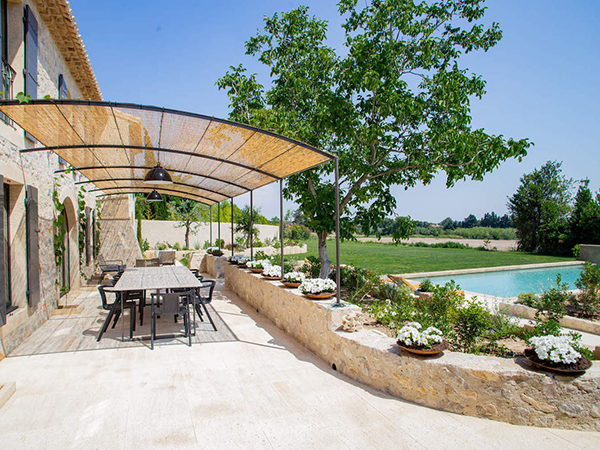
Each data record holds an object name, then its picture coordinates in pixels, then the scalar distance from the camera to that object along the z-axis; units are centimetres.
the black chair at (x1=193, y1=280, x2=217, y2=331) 579
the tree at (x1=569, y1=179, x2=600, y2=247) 2259
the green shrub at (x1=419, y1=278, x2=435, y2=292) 814
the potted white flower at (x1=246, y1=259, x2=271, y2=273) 746
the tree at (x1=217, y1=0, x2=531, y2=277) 812
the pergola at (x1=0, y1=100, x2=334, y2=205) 424
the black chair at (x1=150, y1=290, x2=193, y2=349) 498
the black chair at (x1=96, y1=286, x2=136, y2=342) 531
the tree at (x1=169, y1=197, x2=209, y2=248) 2100
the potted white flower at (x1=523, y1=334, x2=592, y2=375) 299
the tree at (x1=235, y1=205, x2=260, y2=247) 2060
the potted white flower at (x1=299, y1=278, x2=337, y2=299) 474
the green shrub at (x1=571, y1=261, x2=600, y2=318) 671
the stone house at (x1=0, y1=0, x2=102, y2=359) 470
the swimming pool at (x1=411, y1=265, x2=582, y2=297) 1283
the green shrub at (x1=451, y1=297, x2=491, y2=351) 440
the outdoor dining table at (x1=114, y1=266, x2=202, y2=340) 523
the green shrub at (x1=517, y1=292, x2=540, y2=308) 721
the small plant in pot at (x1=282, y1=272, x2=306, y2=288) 571
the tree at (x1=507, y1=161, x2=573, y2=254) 2544
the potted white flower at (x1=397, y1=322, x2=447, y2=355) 331
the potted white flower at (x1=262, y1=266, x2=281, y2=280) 667
